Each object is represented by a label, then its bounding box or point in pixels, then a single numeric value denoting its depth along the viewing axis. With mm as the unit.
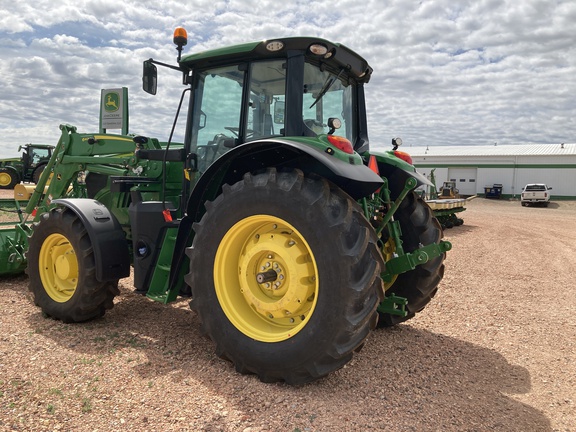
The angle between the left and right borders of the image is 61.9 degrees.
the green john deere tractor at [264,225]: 3273
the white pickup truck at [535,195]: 31375
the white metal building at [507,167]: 37938
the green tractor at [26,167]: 25156
